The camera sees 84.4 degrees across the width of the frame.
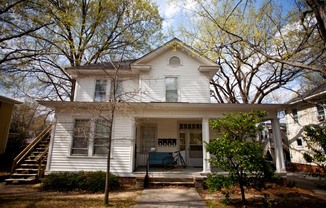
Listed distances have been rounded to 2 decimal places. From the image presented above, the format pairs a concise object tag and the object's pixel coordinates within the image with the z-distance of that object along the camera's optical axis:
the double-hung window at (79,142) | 9.66
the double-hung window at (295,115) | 16.38
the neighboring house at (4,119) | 15.34
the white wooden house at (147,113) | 9.38
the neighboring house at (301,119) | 13.58
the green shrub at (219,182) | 5.86
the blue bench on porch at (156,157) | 10.23
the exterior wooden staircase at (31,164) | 9.12
